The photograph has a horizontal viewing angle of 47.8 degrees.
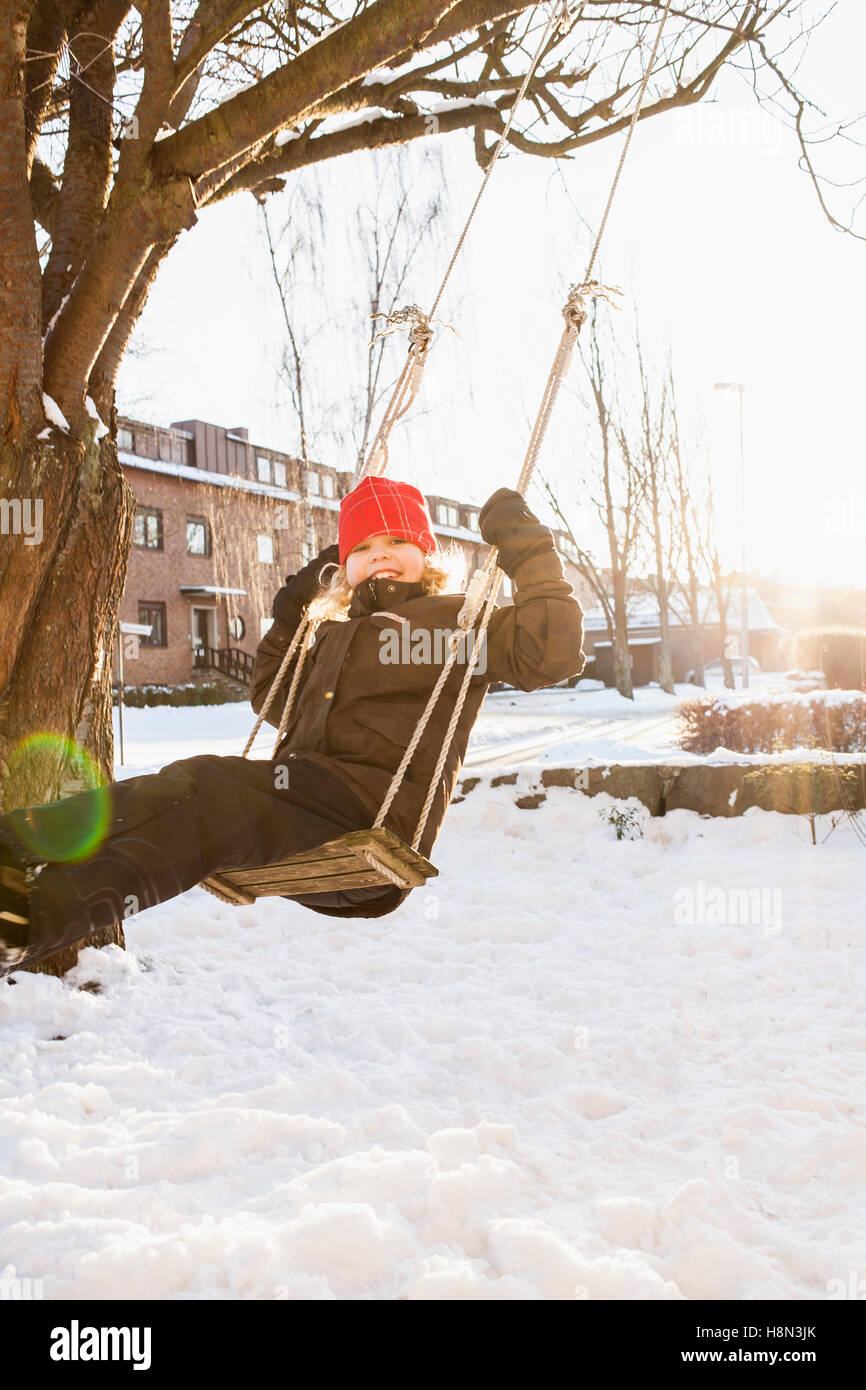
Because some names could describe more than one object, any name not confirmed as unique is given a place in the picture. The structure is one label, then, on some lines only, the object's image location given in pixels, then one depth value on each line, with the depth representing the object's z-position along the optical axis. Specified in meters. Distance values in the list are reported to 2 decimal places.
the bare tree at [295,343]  11.24
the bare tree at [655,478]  17.70
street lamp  17.84
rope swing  2.04
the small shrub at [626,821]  5.81
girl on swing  1.88
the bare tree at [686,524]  18.45
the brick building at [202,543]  20.97
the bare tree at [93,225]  3.05
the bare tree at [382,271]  11.64
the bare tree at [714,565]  20.41
